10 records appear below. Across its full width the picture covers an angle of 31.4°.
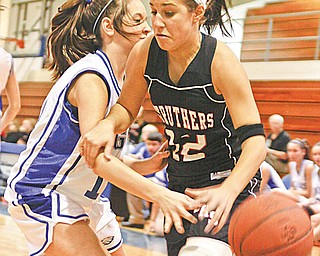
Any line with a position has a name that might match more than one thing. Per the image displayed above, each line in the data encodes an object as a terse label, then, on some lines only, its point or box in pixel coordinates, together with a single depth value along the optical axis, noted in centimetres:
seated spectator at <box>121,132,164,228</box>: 641
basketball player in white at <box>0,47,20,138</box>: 395
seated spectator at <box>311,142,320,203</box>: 528
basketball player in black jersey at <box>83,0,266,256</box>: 184
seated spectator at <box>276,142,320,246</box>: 509
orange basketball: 184
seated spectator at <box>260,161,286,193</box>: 542
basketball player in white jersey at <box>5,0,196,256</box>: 212
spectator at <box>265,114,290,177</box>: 602
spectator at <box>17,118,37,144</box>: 934
